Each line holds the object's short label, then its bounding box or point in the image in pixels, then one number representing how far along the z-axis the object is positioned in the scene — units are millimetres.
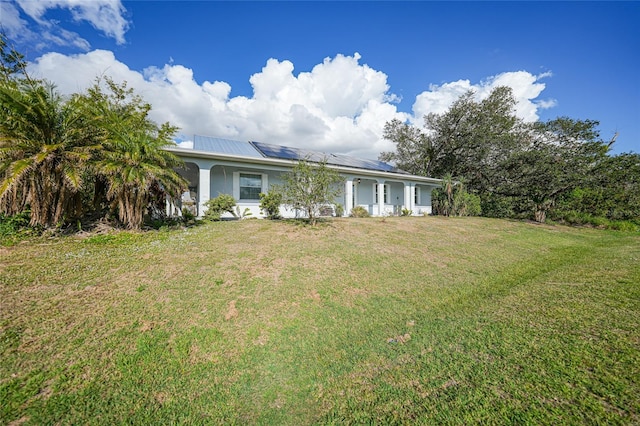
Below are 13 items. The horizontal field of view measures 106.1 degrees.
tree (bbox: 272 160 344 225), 8492
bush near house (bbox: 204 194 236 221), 9555
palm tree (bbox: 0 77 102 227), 5125
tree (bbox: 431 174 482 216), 16906
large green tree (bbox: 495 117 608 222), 16109
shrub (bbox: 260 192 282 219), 10175
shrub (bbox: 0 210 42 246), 5158
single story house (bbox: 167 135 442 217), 10086
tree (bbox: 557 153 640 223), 14938
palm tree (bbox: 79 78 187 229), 6082
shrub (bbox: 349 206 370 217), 13914
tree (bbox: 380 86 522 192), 22266
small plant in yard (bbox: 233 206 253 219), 11023
